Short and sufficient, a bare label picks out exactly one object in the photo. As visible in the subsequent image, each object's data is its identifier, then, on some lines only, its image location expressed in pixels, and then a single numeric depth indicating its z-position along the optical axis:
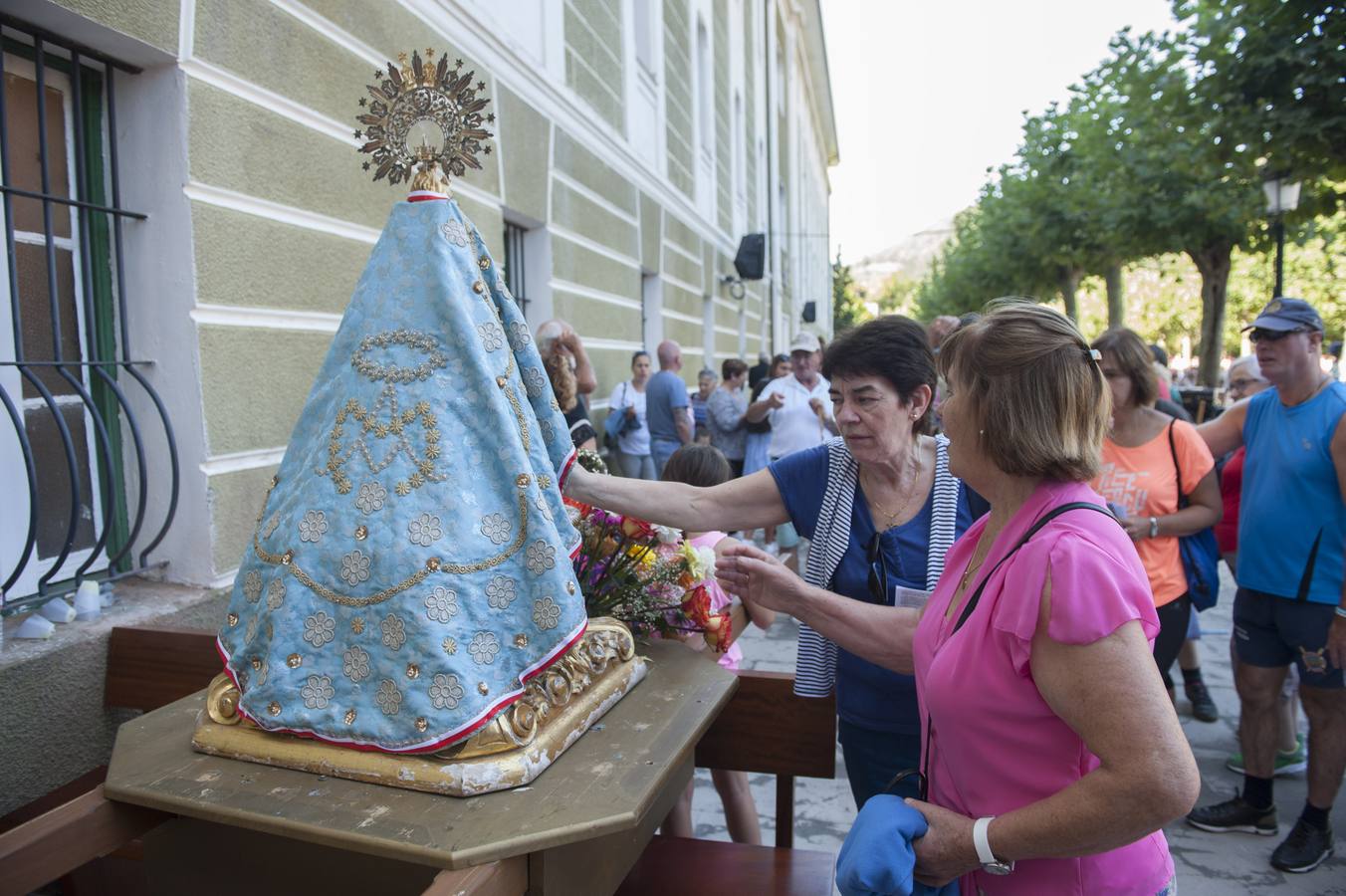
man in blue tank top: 3.30
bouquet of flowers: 2.11
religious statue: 1.45
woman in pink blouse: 1.30
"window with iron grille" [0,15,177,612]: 2.60
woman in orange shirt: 3.51
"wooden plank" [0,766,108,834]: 2.33
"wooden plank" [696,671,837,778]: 2.29
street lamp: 9.49
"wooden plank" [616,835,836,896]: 2.17
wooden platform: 1.30
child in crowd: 2.74
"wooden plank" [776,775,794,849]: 2.43
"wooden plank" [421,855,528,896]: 1.24
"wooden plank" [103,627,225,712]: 2.46
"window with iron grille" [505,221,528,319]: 6.33
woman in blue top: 2.23
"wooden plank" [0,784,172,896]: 1.47
